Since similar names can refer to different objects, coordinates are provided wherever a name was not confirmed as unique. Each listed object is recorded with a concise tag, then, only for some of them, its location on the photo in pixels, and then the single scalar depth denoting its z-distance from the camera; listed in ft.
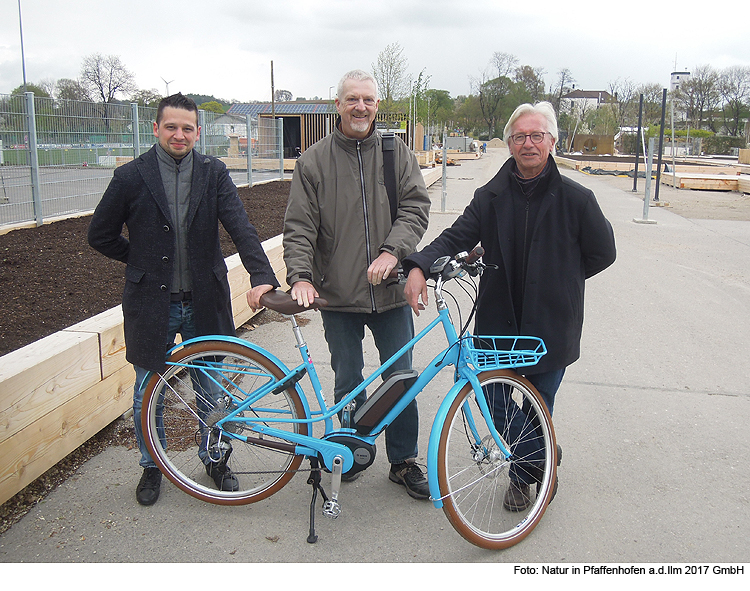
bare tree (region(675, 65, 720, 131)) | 269.03
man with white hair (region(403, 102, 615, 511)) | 9.71
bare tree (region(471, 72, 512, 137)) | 290.35
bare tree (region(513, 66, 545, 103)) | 289.74
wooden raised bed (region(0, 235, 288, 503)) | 10.02
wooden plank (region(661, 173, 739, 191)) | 78.79
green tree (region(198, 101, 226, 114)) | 305.55
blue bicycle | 9.59
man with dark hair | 10.21
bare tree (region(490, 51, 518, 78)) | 296.18
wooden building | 134.72
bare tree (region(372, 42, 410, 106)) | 119.74
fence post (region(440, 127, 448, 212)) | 49.70
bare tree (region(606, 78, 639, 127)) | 244.22
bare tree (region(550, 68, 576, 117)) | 265.69
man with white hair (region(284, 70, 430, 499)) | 10.28
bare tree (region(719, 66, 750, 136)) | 266.57
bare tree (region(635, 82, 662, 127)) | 236.77
